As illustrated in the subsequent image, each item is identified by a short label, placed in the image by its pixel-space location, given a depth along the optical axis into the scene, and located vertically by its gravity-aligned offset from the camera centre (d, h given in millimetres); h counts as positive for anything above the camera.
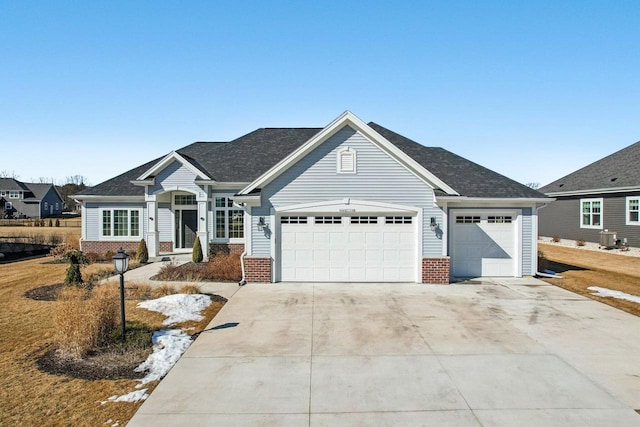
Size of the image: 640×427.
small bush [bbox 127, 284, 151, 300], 11322 -2519
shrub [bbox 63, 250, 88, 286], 12383 -2020
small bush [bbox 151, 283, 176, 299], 11453 -2489
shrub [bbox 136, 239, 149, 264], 17750 -2005
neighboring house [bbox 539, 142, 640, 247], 23078 +591
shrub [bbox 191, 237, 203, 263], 17469 -1956
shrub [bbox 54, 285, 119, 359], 6942 -2189
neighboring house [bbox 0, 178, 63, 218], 66062 +2045
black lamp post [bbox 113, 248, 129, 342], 7616 -1143
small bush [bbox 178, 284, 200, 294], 11500 -2423
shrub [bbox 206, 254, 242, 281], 13914 -2221
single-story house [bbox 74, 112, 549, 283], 13273 -310
